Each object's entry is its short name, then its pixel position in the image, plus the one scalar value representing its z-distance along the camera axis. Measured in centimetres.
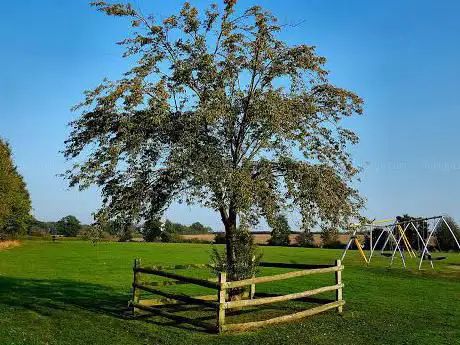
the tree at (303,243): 7909
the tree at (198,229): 11818
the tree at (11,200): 5872
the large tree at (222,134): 1633
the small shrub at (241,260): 1836
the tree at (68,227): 12289
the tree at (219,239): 8106
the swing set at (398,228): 3590
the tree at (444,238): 7162
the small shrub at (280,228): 1657
